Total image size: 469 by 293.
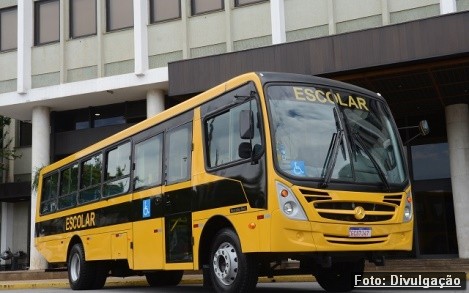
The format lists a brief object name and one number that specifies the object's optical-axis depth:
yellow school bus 8.23
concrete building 16.25
